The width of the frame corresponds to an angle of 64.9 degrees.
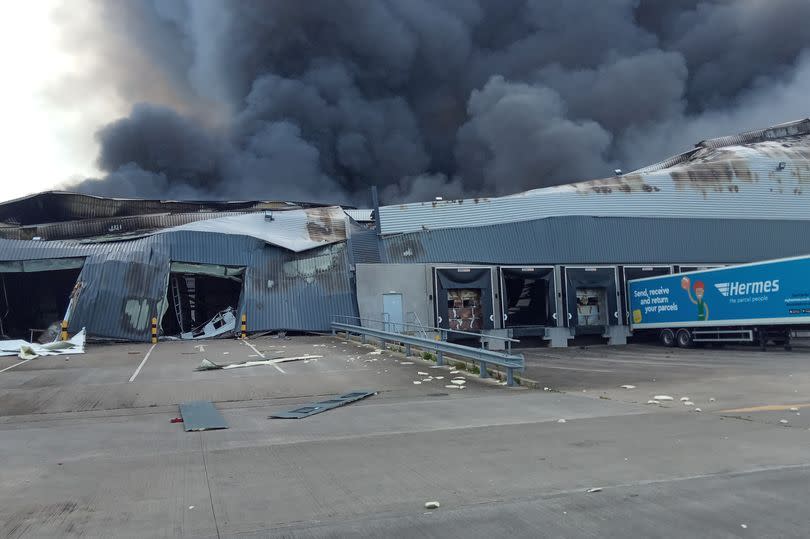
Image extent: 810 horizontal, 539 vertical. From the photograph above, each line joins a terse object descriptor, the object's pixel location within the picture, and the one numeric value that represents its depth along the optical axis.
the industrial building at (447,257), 29.58
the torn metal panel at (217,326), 30.71
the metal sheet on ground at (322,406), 10.19
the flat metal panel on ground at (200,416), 9.34
